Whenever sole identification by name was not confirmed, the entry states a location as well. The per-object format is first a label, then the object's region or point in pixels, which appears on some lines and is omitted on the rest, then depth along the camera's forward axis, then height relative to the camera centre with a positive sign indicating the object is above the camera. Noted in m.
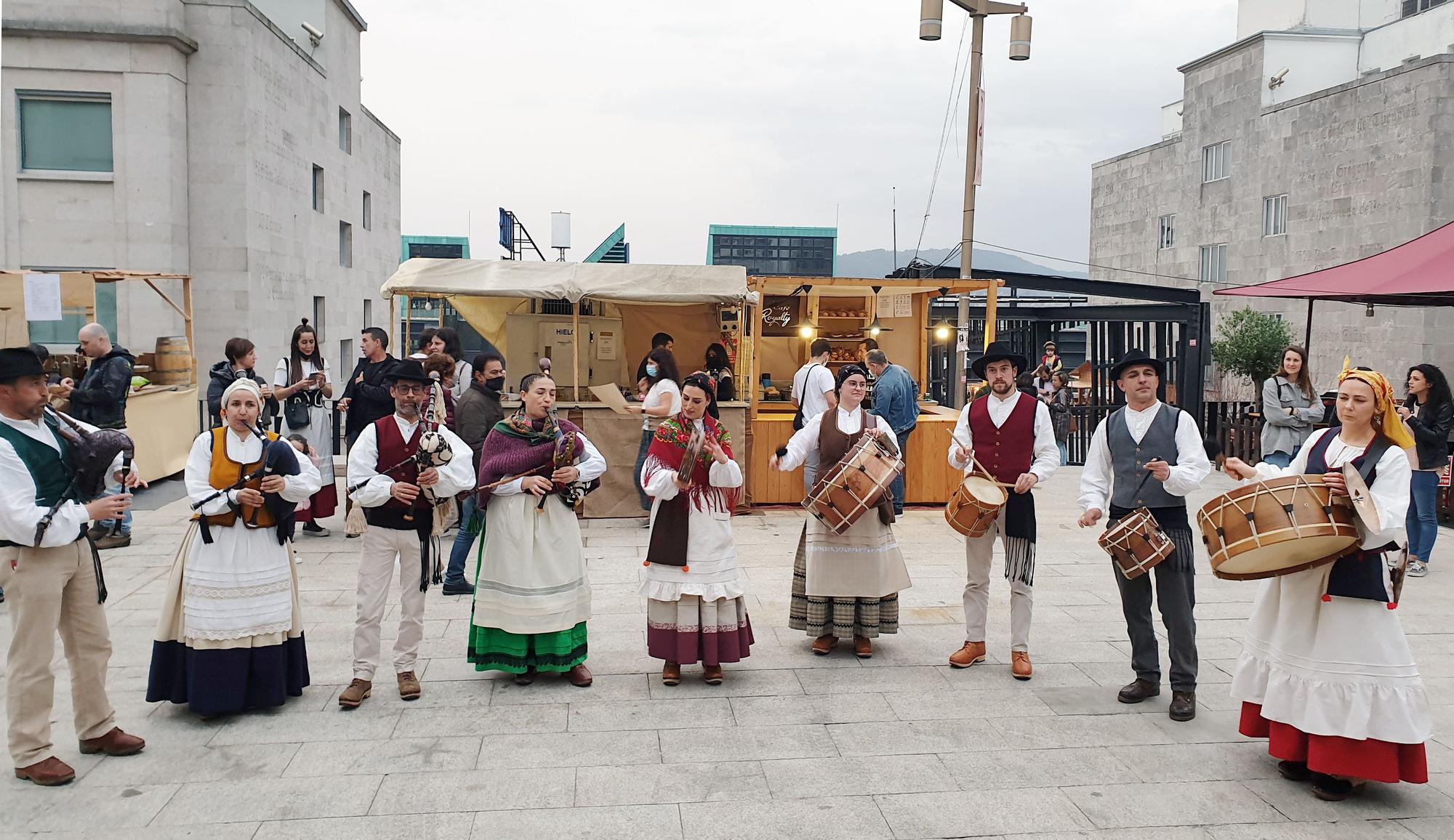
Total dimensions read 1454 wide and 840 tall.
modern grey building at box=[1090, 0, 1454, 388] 21.89 +4.95
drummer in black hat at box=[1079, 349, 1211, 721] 5.08 -0.68
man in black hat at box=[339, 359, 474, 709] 5.18 -0.87
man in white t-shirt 9.96 -0.34
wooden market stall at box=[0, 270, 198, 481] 10.77 -0.58
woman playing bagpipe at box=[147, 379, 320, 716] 4.81 -1.12
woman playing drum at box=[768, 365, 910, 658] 5.96 -1.25
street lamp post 11.38 +3.46
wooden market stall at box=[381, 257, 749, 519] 10.45 +0.41
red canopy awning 8.38 +0.70
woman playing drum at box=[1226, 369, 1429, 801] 4.09 -1.22
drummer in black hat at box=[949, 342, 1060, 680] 5.72 -0.59
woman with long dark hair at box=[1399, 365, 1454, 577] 8.00 -0.69
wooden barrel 12.73 -0.29
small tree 23.78 +0.24
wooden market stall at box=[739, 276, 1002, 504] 11.16 +0.11
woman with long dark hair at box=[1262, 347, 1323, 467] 9.20 -0.44
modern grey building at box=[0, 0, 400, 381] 15.59 +2.98
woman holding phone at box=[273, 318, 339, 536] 8.75 -0.54
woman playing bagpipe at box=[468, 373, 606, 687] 5.34 -1.05
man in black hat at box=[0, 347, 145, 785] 4.12 -0.89
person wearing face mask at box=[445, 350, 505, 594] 7.63 -0.45
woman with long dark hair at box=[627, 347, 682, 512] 7.65 -0.33
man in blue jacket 10.10 -0.45
